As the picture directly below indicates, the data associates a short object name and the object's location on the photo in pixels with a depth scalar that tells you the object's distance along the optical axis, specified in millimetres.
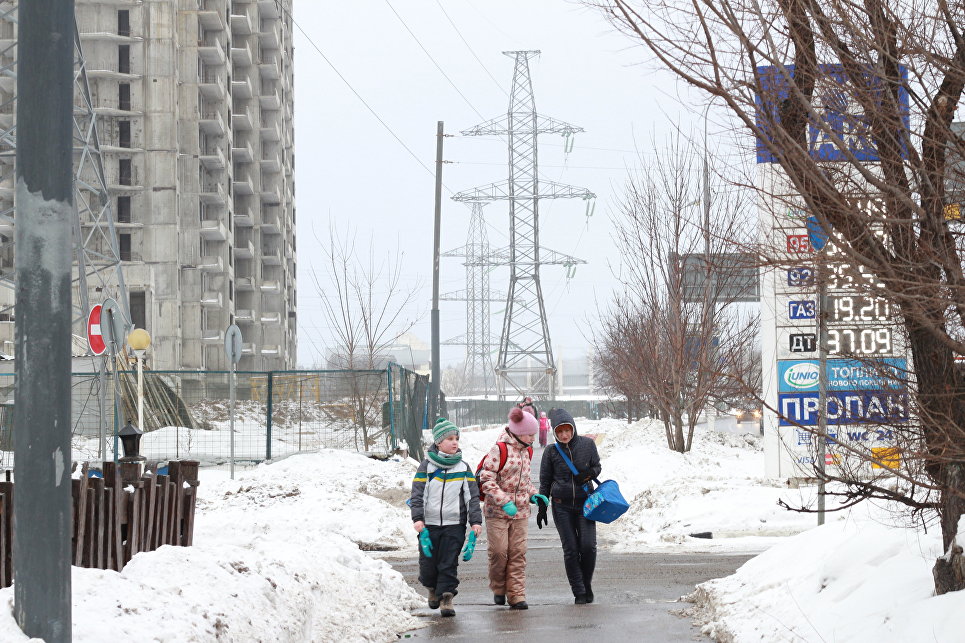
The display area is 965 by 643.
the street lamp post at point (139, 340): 22797
